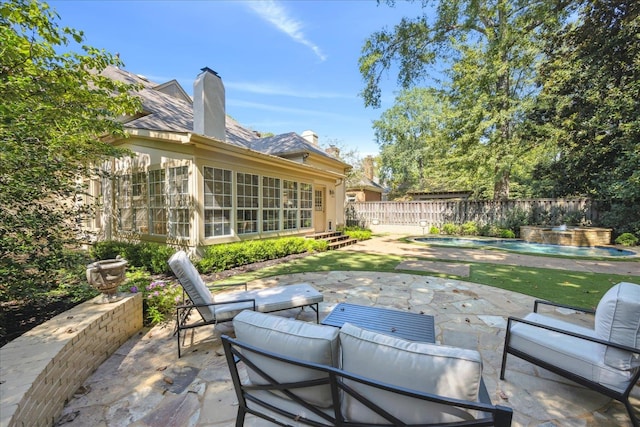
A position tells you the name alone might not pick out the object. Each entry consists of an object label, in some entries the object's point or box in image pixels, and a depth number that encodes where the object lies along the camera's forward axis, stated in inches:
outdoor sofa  51.3
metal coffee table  110.8
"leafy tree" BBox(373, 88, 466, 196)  1204.5
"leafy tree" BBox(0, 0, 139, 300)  130.0
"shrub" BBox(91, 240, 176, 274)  286.7
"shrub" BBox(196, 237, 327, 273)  284.5
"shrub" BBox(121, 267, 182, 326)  158.4
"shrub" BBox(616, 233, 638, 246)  454.0
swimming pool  407.5
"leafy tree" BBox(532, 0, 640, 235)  451.4
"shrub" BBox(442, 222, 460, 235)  647.1
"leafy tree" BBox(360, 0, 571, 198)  497.7
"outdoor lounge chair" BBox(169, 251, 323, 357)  129.7
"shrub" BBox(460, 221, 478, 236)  627.8
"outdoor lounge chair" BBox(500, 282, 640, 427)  84.2
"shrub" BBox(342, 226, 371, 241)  565.6
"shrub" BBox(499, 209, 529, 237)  585.3
